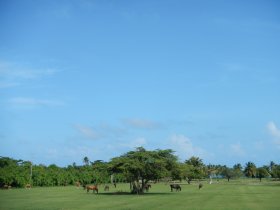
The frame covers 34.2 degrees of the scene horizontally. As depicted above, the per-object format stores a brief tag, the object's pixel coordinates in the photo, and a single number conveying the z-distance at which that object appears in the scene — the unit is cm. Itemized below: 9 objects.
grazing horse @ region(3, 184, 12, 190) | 6486
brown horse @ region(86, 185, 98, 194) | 5378
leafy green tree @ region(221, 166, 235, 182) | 16192
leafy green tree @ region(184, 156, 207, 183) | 12912
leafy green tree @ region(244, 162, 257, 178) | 16862
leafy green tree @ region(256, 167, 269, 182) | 14088
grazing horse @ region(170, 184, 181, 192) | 5734
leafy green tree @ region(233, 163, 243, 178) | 16255
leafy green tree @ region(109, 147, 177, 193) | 4812
